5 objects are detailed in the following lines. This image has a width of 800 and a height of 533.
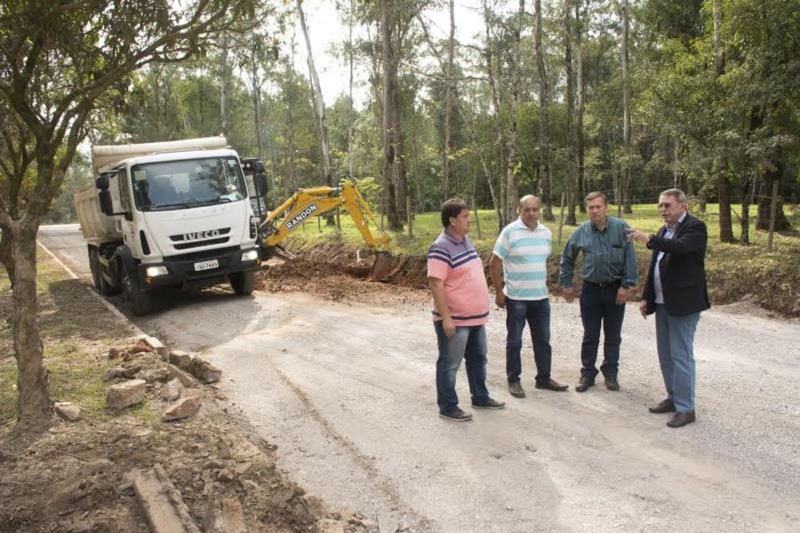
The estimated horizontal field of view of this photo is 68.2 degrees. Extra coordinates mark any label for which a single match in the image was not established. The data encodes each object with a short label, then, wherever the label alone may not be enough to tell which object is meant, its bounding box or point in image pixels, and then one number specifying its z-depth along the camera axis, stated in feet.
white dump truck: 33.22
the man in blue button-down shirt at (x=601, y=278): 17.58
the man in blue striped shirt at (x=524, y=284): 17.81
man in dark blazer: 15.15
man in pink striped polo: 15.67
